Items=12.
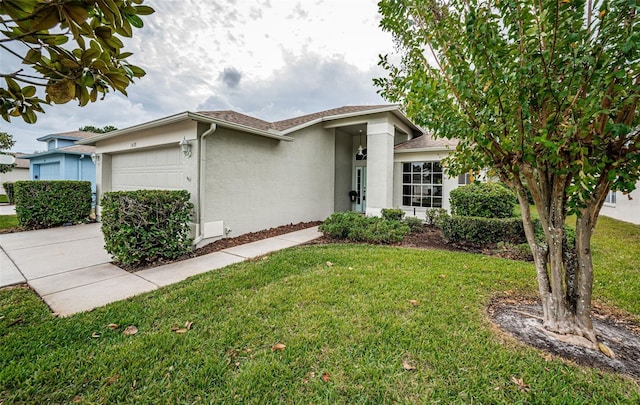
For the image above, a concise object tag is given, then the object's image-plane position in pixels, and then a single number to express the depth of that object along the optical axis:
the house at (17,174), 24.91
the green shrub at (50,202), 8.57
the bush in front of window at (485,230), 6.39
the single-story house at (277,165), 6.54
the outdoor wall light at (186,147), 6.36
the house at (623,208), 10.27
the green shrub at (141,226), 5.01
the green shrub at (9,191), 16.47
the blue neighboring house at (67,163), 15.36
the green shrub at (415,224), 8.62
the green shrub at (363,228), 7.05
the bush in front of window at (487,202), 7.07
